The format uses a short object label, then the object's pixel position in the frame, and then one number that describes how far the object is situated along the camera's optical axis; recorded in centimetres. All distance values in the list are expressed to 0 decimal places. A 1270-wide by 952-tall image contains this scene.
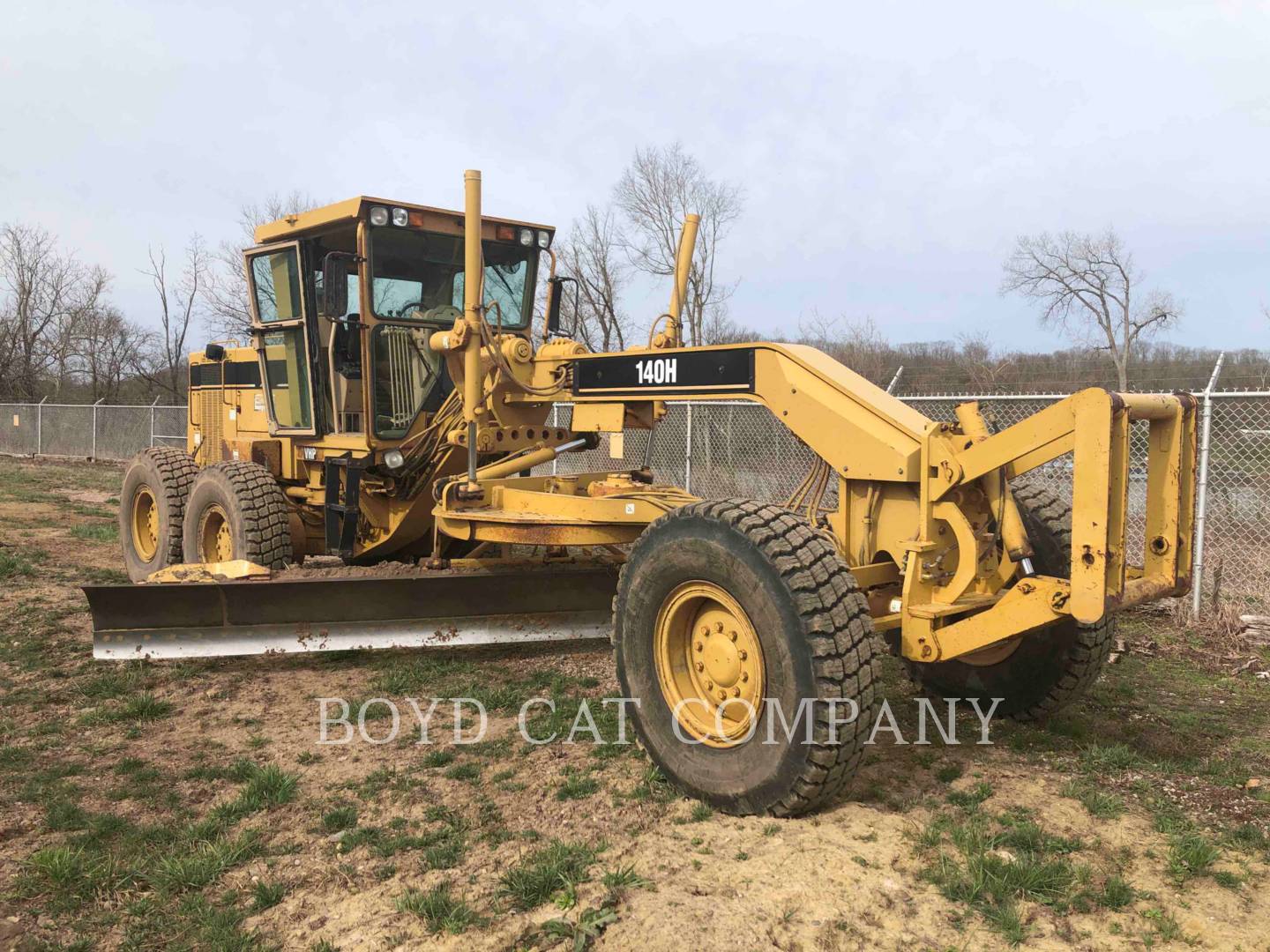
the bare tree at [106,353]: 3812
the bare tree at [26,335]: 3612
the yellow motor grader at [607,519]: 346
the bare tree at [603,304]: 2120
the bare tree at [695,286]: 2323
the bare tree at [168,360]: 3828
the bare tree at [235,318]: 3266
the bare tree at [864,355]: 1589
